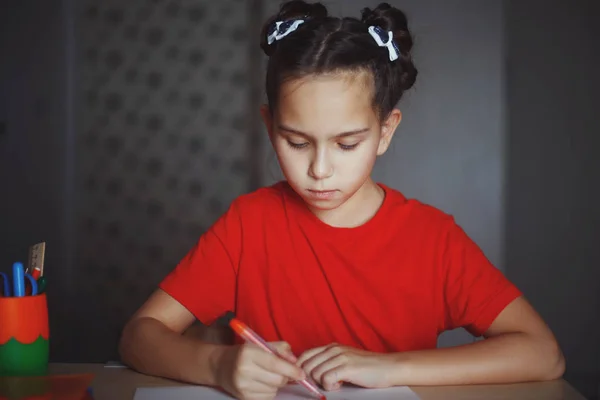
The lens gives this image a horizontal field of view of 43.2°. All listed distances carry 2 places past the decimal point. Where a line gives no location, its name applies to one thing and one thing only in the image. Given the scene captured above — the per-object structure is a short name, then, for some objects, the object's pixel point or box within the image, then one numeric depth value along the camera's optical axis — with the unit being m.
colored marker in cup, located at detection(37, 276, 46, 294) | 1.07
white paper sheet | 0.93
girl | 1.01
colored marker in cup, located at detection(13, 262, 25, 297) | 1.02
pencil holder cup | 1.02
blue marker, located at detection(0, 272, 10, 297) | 1.04
